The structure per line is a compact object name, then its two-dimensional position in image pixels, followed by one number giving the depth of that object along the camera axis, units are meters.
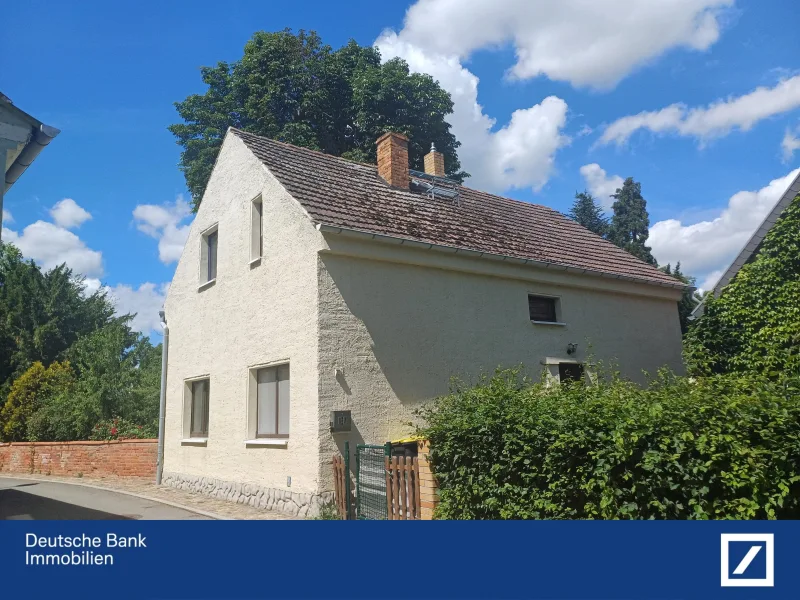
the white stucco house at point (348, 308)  11.48
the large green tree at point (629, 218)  43.78
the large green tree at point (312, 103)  30.64
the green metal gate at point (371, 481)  9.25
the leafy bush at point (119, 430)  20.30
